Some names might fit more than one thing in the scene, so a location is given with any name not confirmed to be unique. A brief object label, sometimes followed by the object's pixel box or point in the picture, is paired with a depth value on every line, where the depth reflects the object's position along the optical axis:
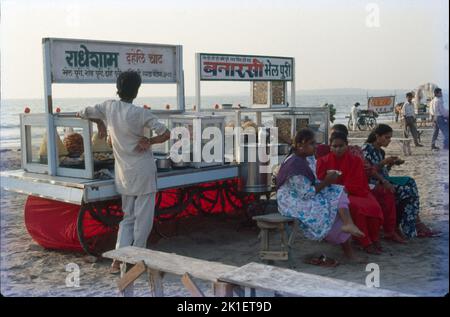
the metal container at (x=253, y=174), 6.87
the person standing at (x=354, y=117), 27.16
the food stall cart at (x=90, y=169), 5.75
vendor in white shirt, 5.37
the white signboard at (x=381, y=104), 31.62
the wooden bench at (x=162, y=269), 3.58
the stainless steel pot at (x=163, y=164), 6.34
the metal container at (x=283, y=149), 7.21
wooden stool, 5.60
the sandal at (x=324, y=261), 5.66
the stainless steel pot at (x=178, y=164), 6.49
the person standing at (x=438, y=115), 13.56
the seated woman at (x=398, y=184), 6.44
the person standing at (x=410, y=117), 16.38
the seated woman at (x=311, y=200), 5.64
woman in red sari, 5.96
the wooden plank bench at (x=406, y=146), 14.53
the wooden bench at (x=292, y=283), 3.10
